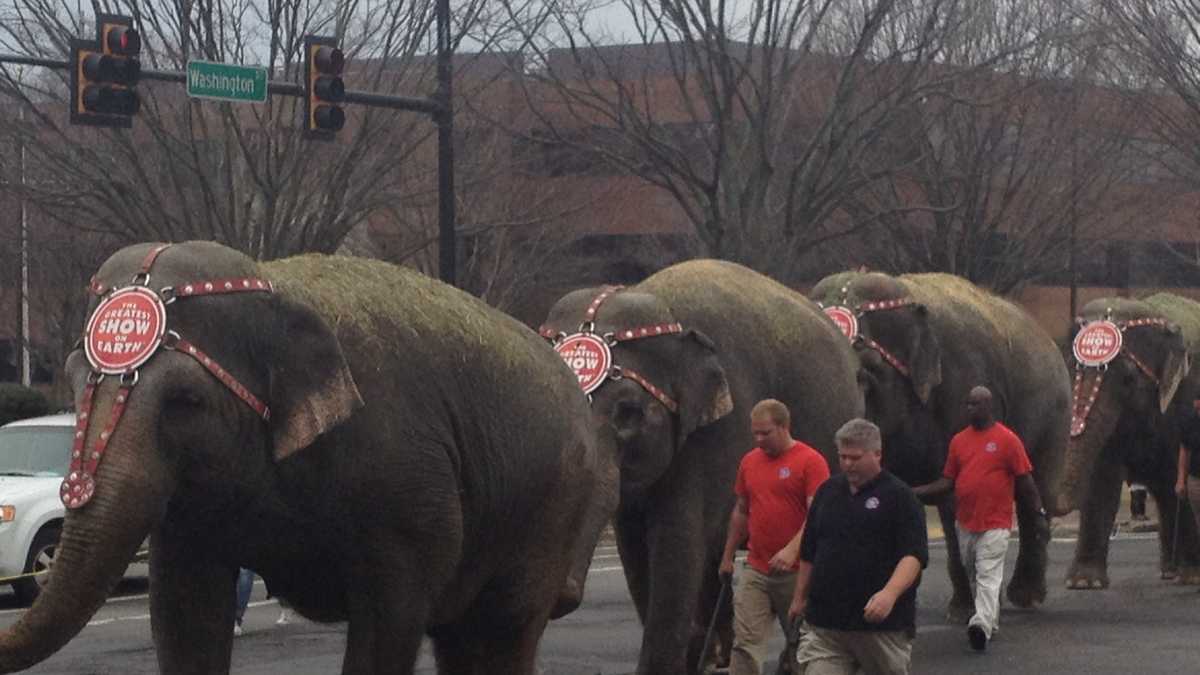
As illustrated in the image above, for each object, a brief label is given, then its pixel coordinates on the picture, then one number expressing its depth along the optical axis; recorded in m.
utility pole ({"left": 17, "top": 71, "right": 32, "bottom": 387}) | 28.14
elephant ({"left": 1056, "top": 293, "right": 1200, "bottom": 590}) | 19.41
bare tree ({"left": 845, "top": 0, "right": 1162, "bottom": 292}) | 31.11
